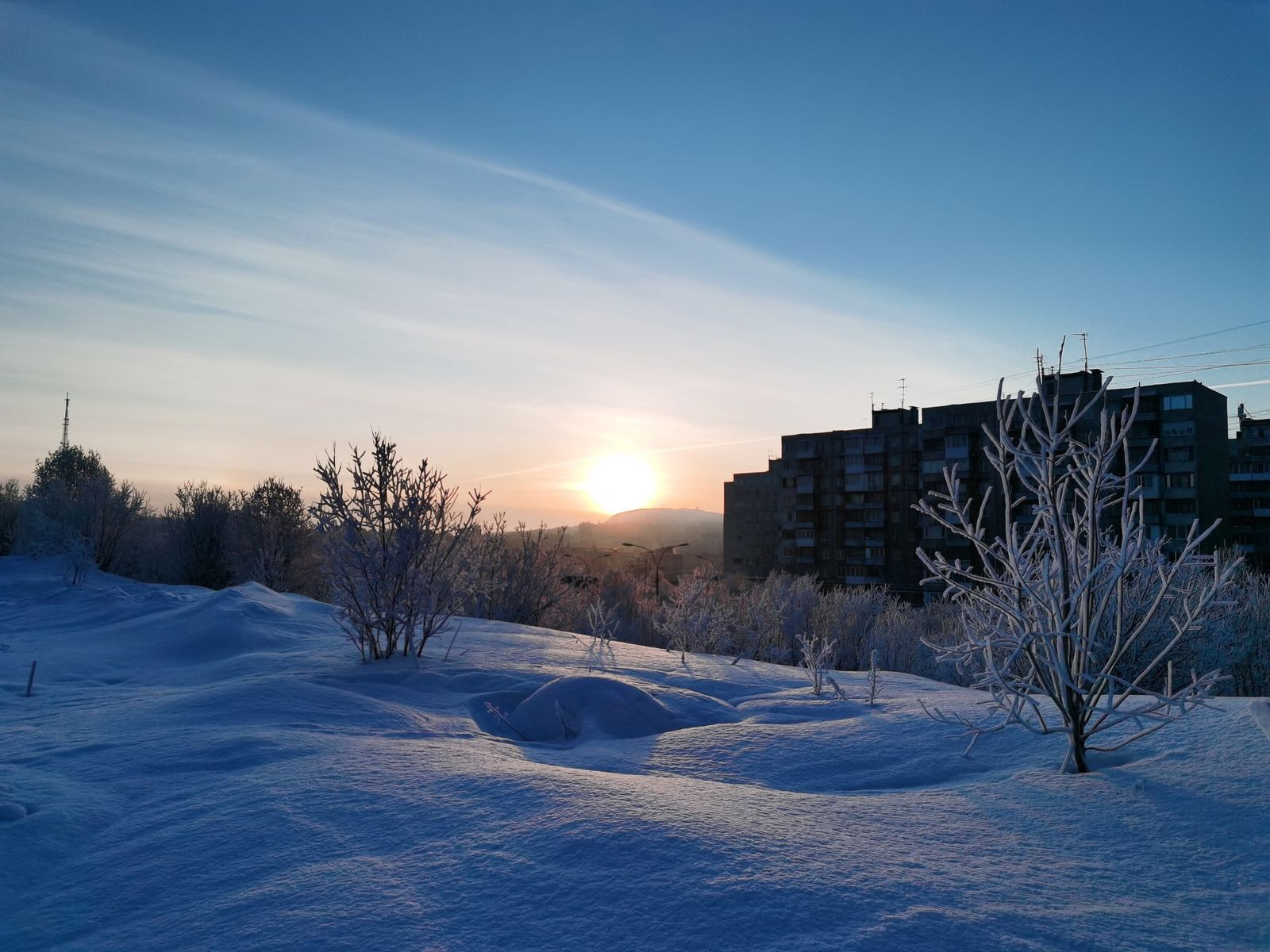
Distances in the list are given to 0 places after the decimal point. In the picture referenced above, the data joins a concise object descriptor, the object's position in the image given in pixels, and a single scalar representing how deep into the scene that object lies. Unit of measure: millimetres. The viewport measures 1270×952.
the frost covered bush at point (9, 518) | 27781
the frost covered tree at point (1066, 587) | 3619
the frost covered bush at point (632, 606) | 24578
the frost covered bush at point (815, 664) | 6441
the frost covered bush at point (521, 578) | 17391
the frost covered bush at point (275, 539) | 24234
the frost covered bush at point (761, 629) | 20062
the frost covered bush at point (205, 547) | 26422
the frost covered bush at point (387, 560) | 7480
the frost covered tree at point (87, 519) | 20891
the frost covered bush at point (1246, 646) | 12227
